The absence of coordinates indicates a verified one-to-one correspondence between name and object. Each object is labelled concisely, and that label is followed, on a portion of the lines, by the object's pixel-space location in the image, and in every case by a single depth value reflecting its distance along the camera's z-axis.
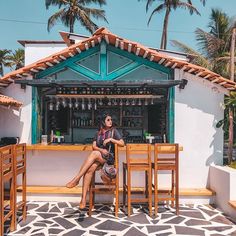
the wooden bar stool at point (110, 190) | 5.50
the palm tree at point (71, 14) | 24.17
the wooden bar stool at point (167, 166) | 5.58
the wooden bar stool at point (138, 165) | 5.54
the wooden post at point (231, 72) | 8.58
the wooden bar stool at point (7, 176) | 4.27
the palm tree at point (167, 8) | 22.20
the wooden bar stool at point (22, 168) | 4.82
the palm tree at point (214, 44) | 17.98
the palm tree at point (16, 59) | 23.17
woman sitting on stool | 5.41
